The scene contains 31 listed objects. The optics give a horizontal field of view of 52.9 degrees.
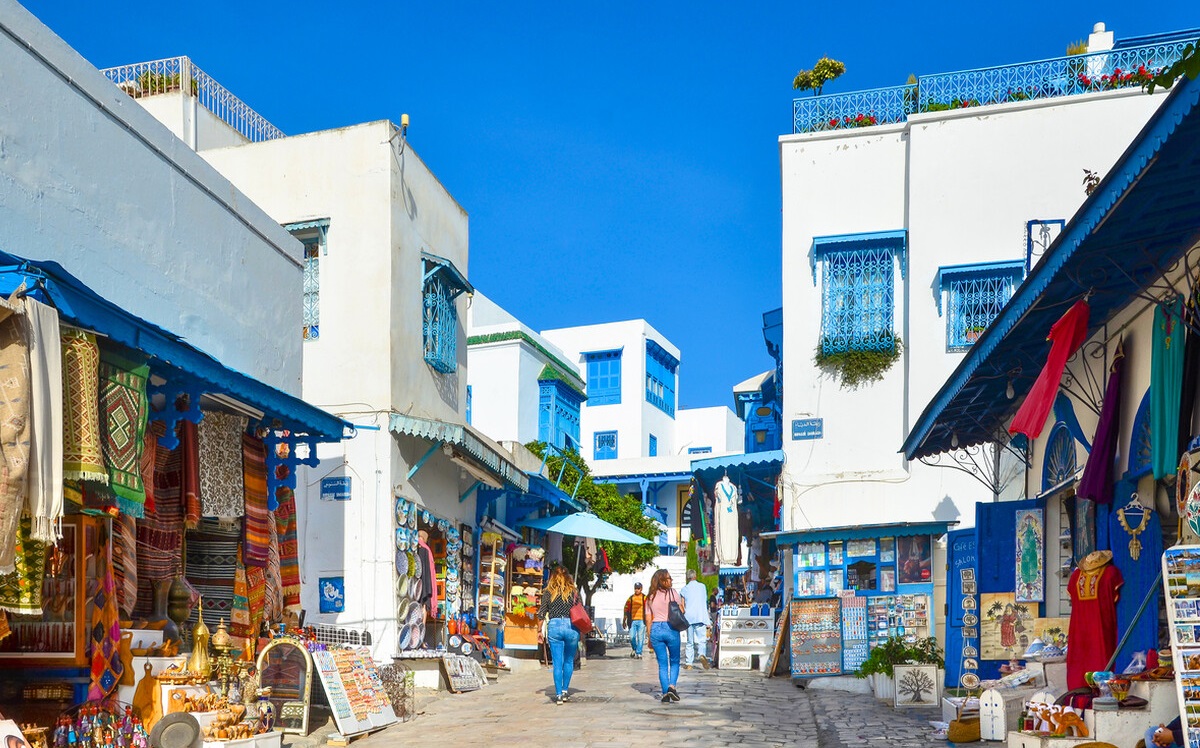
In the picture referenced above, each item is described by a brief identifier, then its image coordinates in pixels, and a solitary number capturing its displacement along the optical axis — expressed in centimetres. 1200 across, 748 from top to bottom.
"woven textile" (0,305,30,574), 653
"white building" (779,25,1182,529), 1930
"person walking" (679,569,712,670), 1994
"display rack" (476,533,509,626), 1934
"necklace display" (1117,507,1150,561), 917
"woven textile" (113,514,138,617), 953
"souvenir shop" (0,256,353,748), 686
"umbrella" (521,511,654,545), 2164
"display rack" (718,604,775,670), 1939
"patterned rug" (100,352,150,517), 775
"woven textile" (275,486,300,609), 1270
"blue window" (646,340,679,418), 4684
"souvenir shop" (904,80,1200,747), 751
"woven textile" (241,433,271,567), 1155
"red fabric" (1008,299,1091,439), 952
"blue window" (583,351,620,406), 4594
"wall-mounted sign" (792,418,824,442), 2025
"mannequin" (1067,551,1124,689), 934
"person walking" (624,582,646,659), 2345
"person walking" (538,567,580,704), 1321
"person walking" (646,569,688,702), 1337
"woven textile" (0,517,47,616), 696
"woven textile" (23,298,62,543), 674
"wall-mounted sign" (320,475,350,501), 1566
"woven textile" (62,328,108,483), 721
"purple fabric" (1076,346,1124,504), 991
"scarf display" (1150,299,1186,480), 832
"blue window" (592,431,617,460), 4528
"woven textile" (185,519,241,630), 1149
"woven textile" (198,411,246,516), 1084
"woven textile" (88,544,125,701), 859
